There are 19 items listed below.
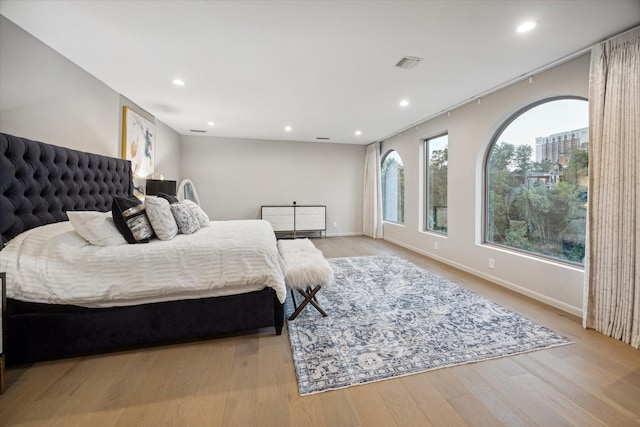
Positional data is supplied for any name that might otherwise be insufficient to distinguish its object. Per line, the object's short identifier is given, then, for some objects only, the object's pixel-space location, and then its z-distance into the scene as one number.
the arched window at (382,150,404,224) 5.80
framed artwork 3.46
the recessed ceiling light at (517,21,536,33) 1.98
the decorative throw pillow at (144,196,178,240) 2.30
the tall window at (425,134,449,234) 4.43
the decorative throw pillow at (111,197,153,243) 2.10
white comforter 1.70
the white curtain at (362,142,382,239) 6.35
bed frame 1.72
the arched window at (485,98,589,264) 2.61
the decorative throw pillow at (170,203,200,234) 2.69
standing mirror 5.32
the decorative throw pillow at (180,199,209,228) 3.19
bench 2.26
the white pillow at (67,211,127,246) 1.94
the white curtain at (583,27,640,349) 1.99
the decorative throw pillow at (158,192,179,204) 3.42
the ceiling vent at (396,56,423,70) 2.49
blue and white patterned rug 1.71
